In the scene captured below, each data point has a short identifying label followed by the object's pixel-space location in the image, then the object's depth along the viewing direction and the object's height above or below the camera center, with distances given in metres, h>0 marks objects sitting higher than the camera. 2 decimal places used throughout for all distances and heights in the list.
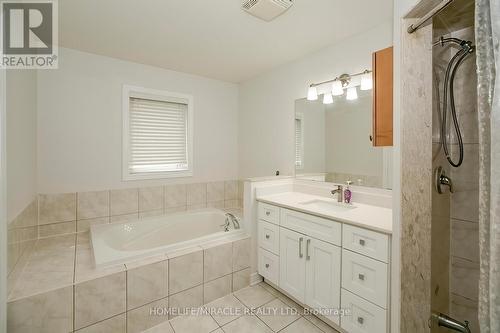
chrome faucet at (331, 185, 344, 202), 2.05 -0.26
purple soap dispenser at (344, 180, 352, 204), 2.00 -0.27
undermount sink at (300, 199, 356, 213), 1.88 -0.36
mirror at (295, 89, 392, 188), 1.92 +0.20
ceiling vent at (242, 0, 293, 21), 1.52 +1.10
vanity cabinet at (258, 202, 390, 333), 1.32 -0.71
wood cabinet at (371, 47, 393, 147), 1.48 +0.46
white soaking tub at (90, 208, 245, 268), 1.78 -0.71
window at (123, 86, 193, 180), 2.60 +0.38
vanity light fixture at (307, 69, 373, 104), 1.91 +0.73
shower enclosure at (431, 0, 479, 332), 1.23 -0.04
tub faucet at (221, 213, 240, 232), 2.48 -0.65
